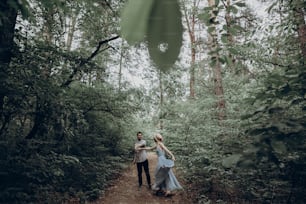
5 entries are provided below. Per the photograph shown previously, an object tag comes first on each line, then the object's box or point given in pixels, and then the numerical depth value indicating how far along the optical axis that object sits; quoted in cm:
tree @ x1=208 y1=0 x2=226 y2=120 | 626
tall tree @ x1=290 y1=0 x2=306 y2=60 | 325
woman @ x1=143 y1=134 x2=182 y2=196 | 564
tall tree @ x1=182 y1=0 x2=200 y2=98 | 591
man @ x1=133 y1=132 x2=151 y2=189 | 609
